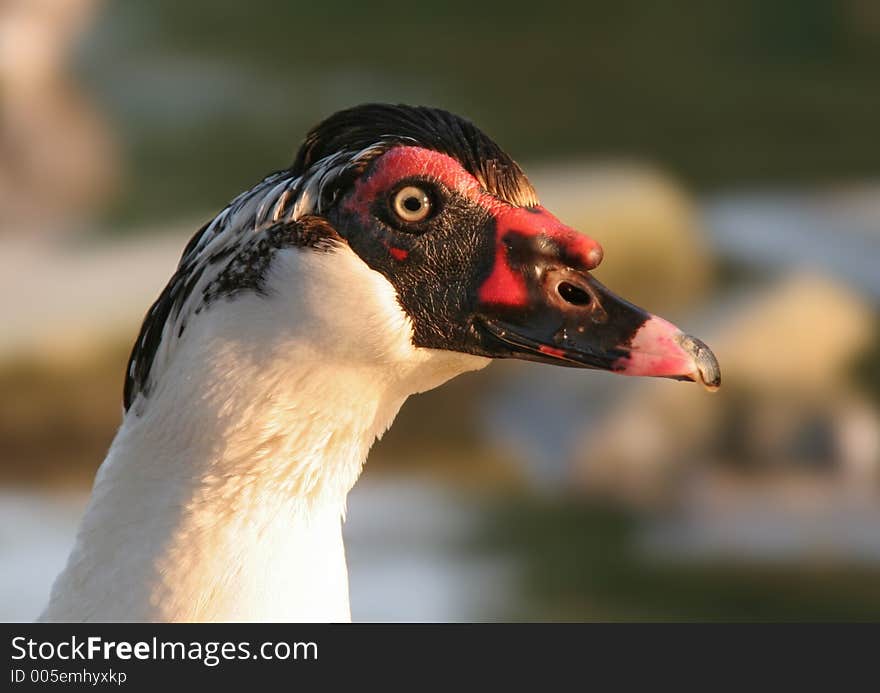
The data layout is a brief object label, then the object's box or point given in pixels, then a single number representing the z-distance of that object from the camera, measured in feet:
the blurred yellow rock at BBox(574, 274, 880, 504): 43.65
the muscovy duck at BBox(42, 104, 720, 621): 13.38
